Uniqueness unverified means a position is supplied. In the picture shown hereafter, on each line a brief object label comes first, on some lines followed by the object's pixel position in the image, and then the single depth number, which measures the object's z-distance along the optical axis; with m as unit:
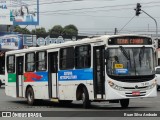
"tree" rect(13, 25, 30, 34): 108.53
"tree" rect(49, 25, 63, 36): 120.44
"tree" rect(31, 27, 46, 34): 115.75
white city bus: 18.58
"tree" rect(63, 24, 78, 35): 122.16
